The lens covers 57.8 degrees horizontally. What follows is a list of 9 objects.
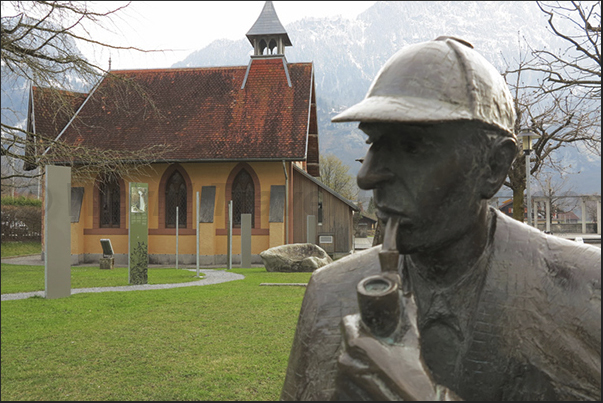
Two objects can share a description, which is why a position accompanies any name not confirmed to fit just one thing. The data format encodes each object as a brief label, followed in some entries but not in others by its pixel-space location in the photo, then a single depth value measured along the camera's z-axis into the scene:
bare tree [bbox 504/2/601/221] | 11.07
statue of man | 1.54
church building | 26.33
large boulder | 20.36
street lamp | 13.80
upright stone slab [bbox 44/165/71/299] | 8.83
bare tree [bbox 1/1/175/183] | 11.62
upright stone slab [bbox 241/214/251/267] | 22.16
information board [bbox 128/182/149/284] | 16.14
